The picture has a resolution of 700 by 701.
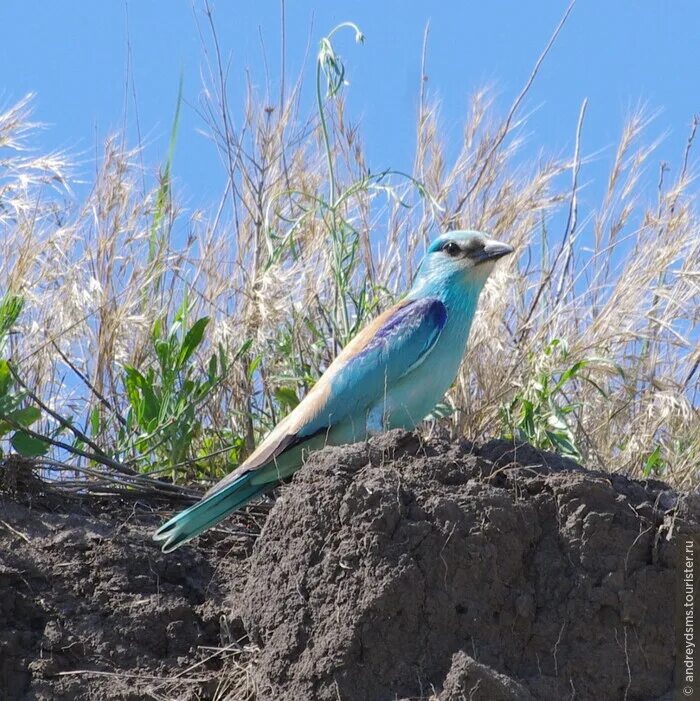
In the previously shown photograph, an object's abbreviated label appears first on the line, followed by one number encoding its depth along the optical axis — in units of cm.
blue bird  1152
